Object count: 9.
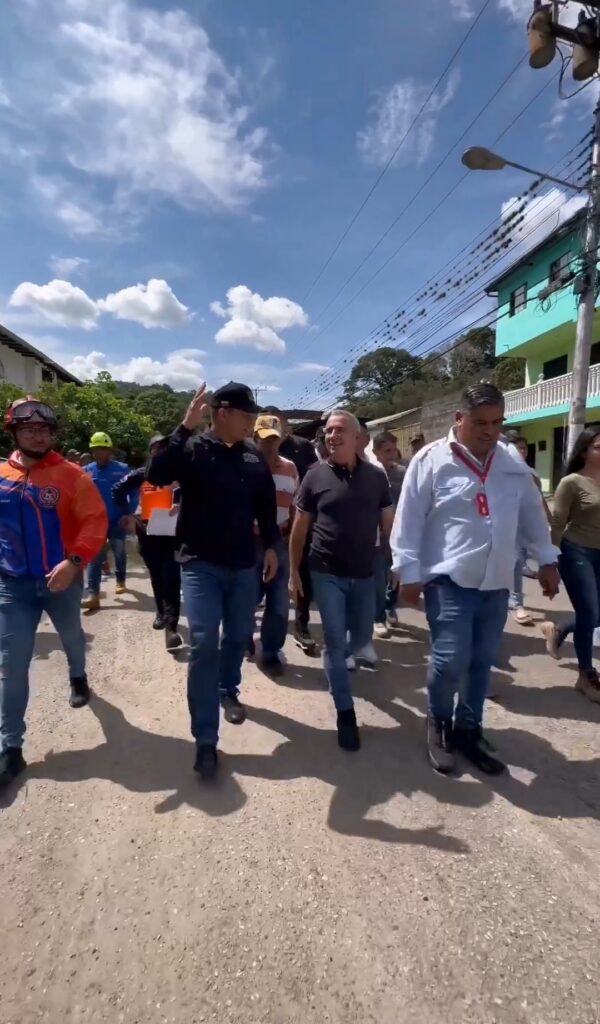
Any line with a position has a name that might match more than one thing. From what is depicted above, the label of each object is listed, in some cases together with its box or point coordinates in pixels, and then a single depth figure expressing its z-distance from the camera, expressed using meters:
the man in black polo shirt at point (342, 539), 3.20
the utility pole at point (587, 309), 10.83
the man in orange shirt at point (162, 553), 4.95
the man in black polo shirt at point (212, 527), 2.87
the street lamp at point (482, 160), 9.93
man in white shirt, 2.79
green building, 19.06
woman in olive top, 3.74
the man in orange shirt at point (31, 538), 2.93
